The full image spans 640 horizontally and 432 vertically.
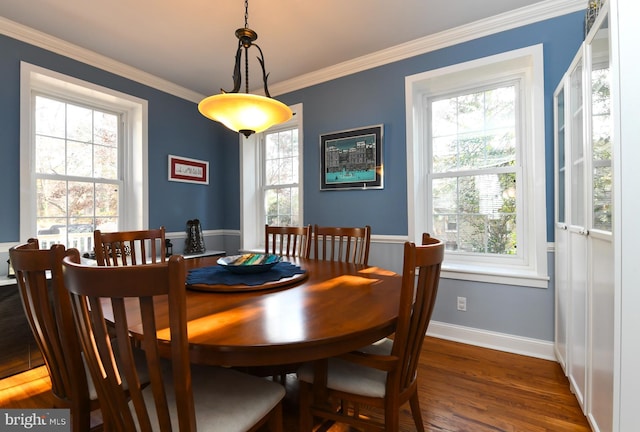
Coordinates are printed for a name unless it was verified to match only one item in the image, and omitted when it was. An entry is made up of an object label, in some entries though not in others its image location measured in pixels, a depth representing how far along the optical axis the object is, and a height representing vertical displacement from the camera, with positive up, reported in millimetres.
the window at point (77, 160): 2535 +551
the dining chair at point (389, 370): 1023 -607
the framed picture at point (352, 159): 2900 +580
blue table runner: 1480 -315
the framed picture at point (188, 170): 3432 +565
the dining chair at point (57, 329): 939 -367
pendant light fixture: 1549 +584
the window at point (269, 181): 3664 +455
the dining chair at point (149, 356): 657 -349
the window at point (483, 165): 2297 +436
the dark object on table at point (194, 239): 3471 -252
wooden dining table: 850 -348
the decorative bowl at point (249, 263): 1633 -258
